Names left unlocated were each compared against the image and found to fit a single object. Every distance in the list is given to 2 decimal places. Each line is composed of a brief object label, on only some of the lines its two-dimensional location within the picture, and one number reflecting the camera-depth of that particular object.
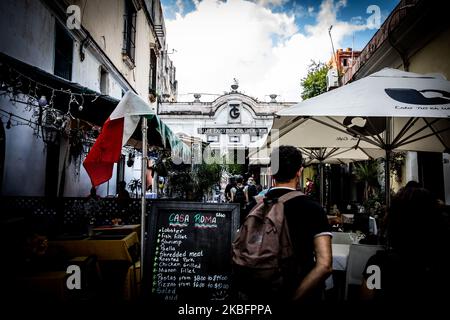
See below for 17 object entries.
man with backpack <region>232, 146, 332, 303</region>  1.91
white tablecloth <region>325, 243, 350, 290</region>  3.70
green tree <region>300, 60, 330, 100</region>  17.50
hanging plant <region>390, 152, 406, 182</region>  8.24
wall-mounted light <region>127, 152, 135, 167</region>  10.62
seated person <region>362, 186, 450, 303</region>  1.99
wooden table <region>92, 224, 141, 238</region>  4.48
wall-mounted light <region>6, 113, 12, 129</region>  4.88
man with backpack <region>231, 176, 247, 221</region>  11.00
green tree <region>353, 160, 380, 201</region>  9.49
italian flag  3.64
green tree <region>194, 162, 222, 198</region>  10.57
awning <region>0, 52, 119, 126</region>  3.94
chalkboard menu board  3.56
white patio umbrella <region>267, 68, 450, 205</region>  3.06
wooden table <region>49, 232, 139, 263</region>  3.88
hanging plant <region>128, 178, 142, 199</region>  11.57
